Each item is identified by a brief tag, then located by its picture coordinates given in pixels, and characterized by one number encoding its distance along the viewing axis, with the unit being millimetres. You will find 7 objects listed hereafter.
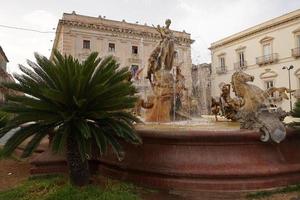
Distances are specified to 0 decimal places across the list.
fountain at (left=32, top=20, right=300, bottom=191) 5602
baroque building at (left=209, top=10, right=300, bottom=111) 31328
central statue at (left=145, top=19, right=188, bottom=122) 10008
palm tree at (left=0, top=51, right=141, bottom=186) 5328
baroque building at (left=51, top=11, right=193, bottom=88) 33750
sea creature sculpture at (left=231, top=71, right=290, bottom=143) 5938
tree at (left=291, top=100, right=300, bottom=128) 6523
